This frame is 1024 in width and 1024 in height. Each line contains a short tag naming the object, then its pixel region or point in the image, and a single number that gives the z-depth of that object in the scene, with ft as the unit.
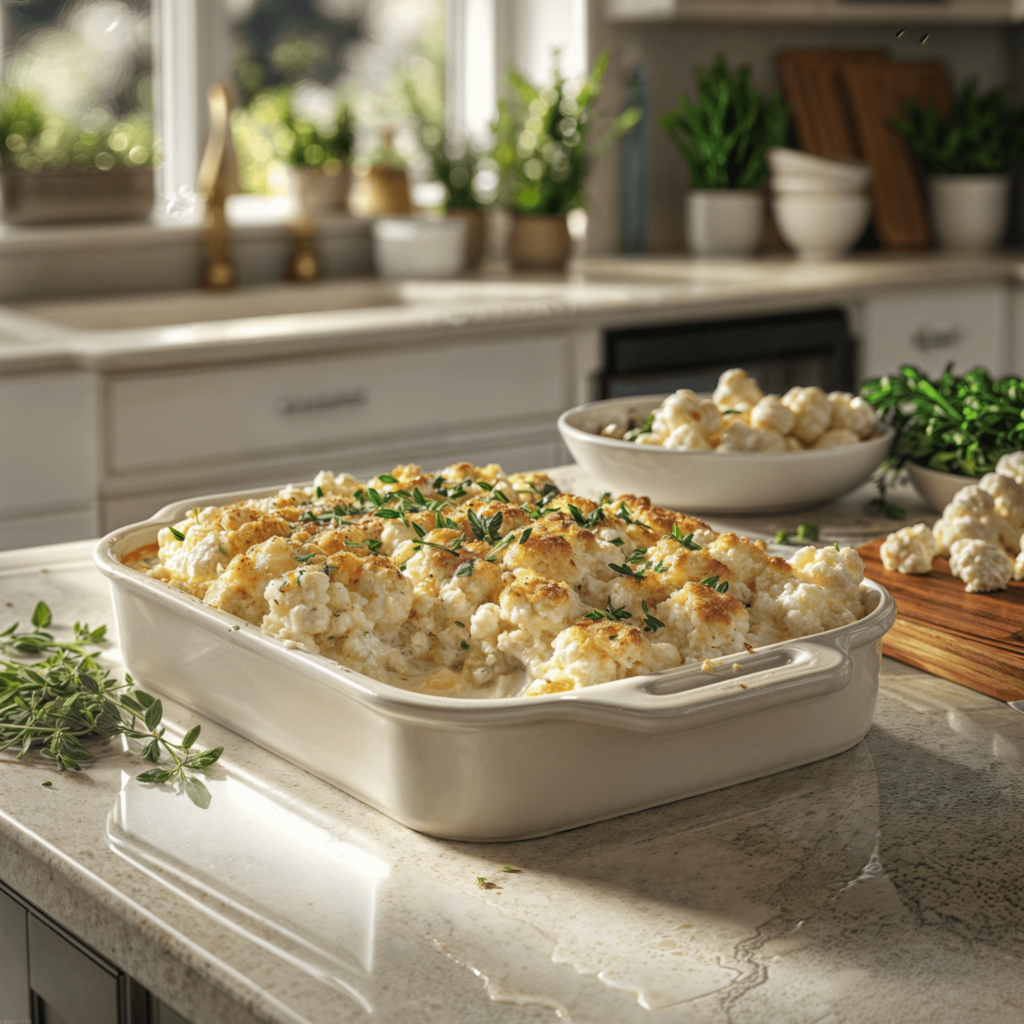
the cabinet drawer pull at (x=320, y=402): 7.89
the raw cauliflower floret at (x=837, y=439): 4.18
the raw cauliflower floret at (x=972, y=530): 3.56
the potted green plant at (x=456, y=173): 10.80
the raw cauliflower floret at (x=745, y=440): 4.10
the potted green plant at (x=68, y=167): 9.37
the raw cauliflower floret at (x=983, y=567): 3.40
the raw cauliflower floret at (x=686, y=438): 4.07
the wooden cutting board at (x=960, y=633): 3.08
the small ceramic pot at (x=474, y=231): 10.84
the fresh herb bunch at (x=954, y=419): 4.25
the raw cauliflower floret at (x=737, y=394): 4.34
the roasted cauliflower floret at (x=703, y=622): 2.43
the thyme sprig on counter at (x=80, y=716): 2.59
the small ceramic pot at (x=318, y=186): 10.59
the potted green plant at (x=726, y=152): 11.30
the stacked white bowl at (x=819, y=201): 11.22
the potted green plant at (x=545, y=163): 10.53
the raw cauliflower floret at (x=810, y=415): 4.20
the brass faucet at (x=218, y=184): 9.78
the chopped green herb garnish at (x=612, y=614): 2.50
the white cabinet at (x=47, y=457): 7.05
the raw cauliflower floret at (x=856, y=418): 4.24
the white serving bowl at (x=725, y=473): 4.05
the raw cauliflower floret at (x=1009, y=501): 3.62
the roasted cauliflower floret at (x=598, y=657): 2.30
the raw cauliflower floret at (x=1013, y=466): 3.79
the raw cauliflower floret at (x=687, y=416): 4.11
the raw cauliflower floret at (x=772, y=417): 4.14
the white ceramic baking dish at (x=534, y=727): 2.16
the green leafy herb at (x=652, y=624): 2.49
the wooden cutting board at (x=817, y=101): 11.89
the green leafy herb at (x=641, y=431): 4.25
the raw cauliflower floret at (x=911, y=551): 3.52
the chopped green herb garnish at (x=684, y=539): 2.80
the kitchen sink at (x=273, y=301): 9.27
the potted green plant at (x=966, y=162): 12.05
